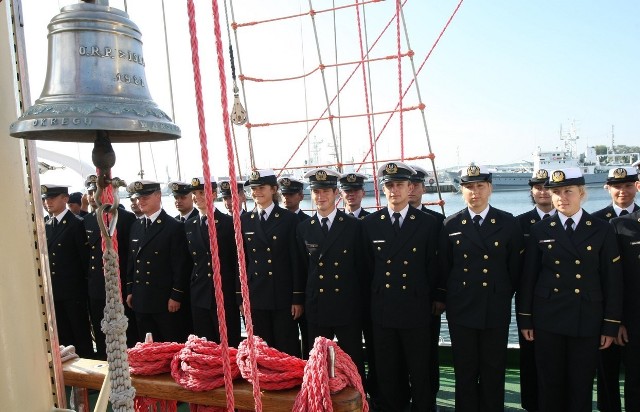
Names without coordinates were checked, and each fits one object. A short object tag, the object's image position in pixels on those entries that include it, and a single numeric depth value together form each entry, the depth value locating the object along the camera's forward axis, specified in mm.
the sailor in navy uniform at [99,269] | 5176
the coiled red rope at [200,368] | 2061
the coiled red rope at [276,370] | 1998
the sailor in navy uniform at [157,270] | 4875
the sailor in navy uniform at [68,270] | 5293
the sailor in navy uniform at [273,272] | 4398
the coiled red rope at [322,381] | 1825
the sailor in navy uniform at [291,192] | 5184
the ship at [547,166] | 58744
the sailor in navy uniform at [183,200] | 5266
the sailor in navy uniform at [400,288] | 3781
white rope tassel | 1316
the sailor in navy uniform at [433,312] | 4004
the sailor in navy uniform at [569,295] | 3336
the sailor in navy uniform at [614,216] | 3840
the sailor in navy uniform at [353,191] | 4859
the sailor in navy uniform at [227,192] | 5074
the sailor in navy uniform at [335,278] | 4074
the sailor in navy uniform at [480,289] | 3564
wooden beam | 1901
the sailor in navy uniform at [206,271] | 4711
